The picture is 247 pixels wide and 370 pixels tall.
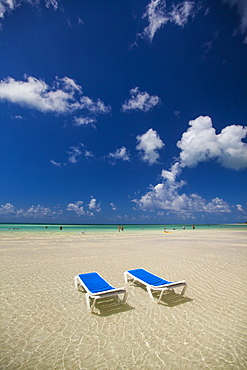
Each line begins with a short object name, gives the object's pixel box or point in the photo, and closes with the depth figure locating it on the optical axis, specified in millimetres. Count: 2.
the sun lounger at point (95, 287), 4957
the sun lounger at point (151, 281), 5725
